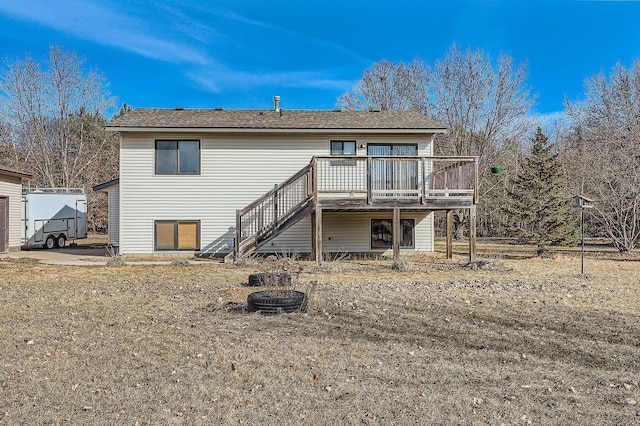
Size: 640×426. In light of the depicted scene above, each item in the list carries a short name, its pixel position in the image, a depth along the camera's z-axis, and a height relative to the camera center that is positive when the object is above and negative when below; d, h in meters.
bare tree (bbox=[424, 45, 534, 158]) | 26.23 +7.33
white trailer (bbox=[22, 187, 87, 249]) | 18.53 +0.43
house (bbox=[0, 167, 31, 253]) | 16.34 +0.72
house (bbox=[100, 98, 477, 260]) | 14.86 +1.76
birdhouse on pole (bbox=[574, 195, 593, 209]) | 11.65 +0.59
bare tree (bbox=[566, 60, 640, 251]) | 16.22 +2.88
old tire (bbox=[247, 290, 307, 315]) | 6.55 -1.16
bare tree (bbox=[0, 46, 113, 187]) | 28.11 +7.58
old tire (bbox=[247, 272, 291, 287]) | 7.59 -0.94
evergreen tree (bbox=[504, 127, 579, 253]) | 16.41 +0.79
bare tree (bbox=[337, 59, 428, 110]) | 30.98 +10.05
